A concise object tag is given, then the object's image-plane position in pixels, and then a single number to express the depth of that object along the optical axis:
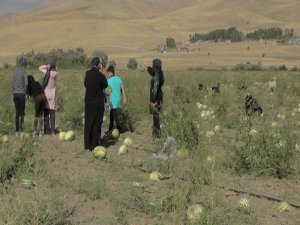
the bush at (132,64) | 61.50
